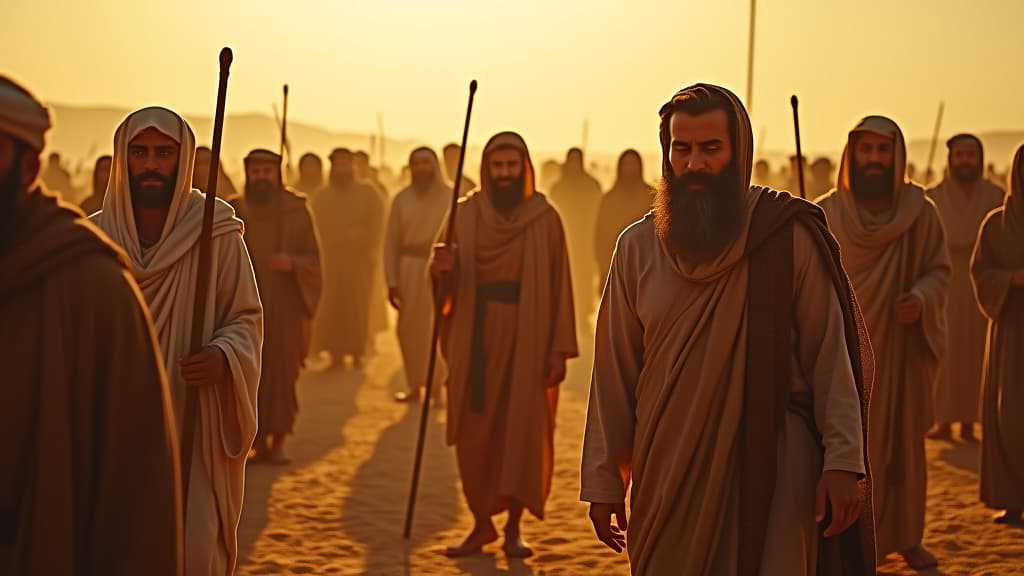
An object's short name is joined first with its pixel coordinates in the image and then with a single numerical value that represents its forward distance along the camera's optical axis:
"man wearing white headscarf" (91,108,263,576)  5.02
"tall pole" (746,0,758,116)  21.80
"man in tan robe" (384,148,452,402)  13.69
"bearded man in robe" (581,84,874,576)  4.29
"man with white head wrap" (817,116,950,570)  7.36
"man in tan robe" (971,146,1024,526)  8.70
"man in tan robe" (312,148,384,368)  16.38
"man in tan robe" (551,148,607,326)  21.05
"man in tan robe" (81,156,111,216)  11.56
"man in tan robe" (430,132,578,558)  7.80
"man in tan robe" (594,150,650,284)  18.45
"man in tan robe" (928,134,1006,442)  11.74
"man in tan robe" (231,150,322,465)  10.59
